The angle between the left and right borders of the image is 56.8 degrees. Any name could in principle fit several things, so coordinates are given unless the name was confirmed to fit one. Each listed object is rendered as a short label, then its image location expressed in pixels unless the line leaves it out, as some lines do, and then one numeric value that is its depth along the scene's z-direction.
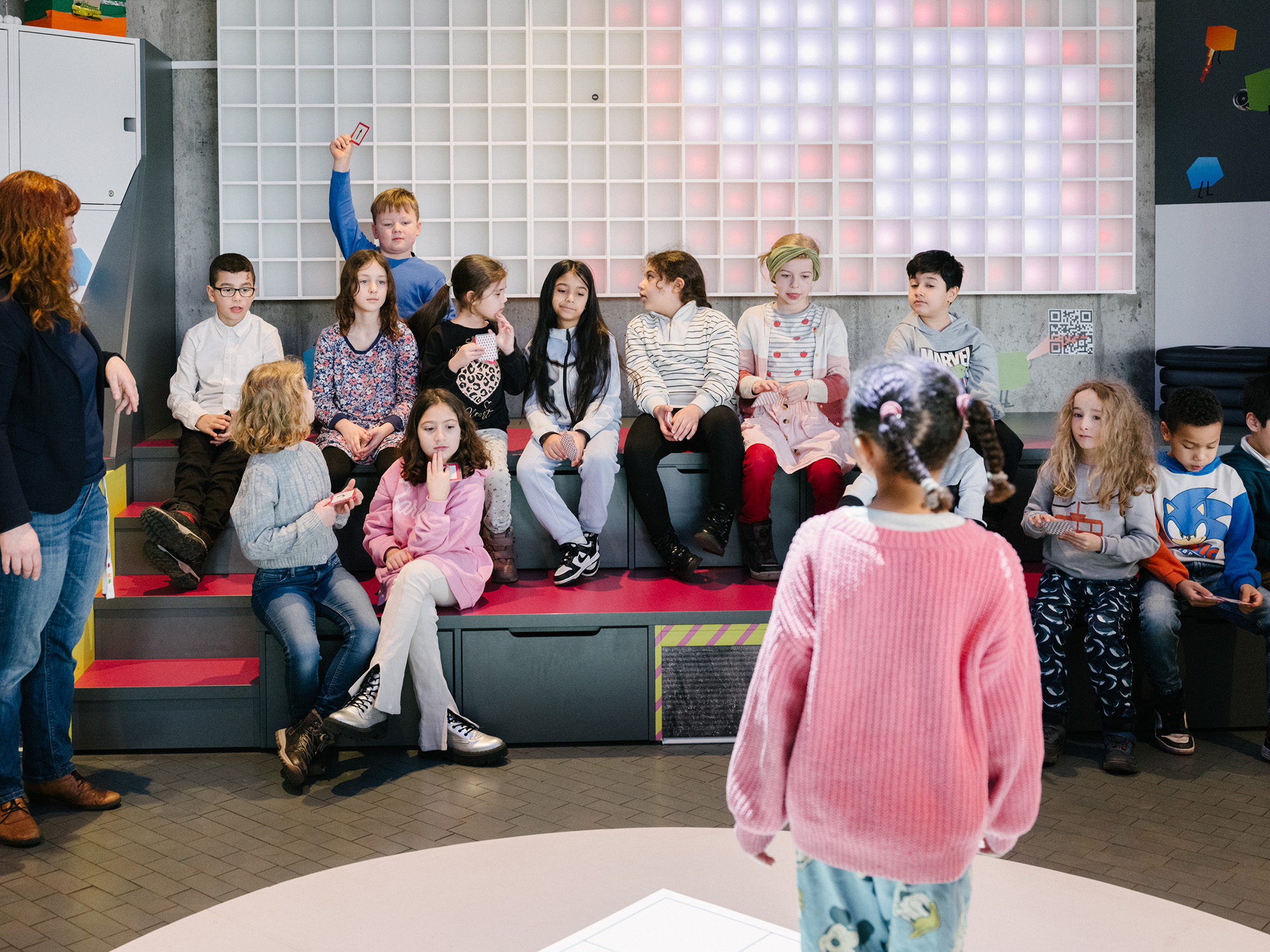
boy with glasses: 3.55
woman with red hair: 2.64
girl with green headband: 3.83
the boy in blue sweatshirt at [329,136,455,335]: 4.36
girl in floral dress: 3.96
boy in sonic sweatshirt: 3.35
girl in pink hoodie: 3.20
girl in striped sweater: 3.76
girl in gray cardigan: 3.21
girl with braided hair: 1.42
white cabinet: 4.19
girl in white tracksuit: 3.78
